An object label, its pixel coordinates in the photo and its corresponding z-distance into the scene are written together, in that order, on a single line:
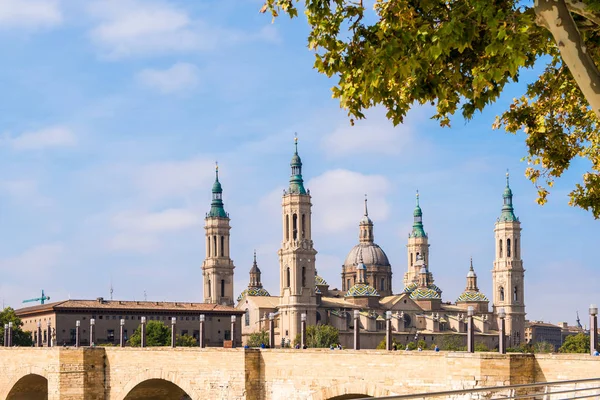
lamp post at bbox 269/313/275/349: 58.55
